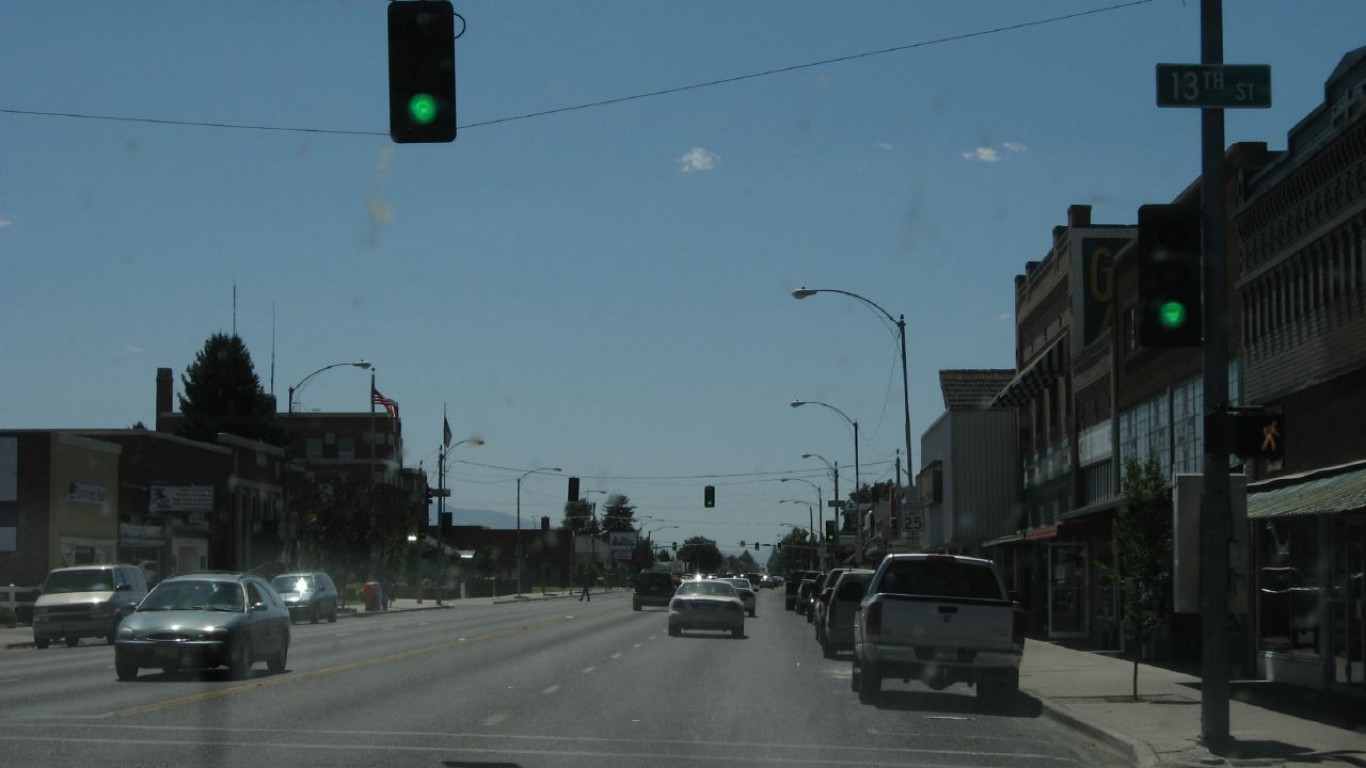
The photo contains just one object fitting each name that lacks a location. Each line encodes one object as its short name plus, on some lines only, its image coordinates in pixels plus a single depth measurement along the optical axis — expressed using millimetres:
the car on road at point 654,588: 70812
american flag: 69188
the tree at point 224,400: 99125
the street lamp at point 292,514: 59103
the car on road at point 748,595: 60262
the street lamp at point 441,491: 78312
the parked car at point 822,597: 36859
